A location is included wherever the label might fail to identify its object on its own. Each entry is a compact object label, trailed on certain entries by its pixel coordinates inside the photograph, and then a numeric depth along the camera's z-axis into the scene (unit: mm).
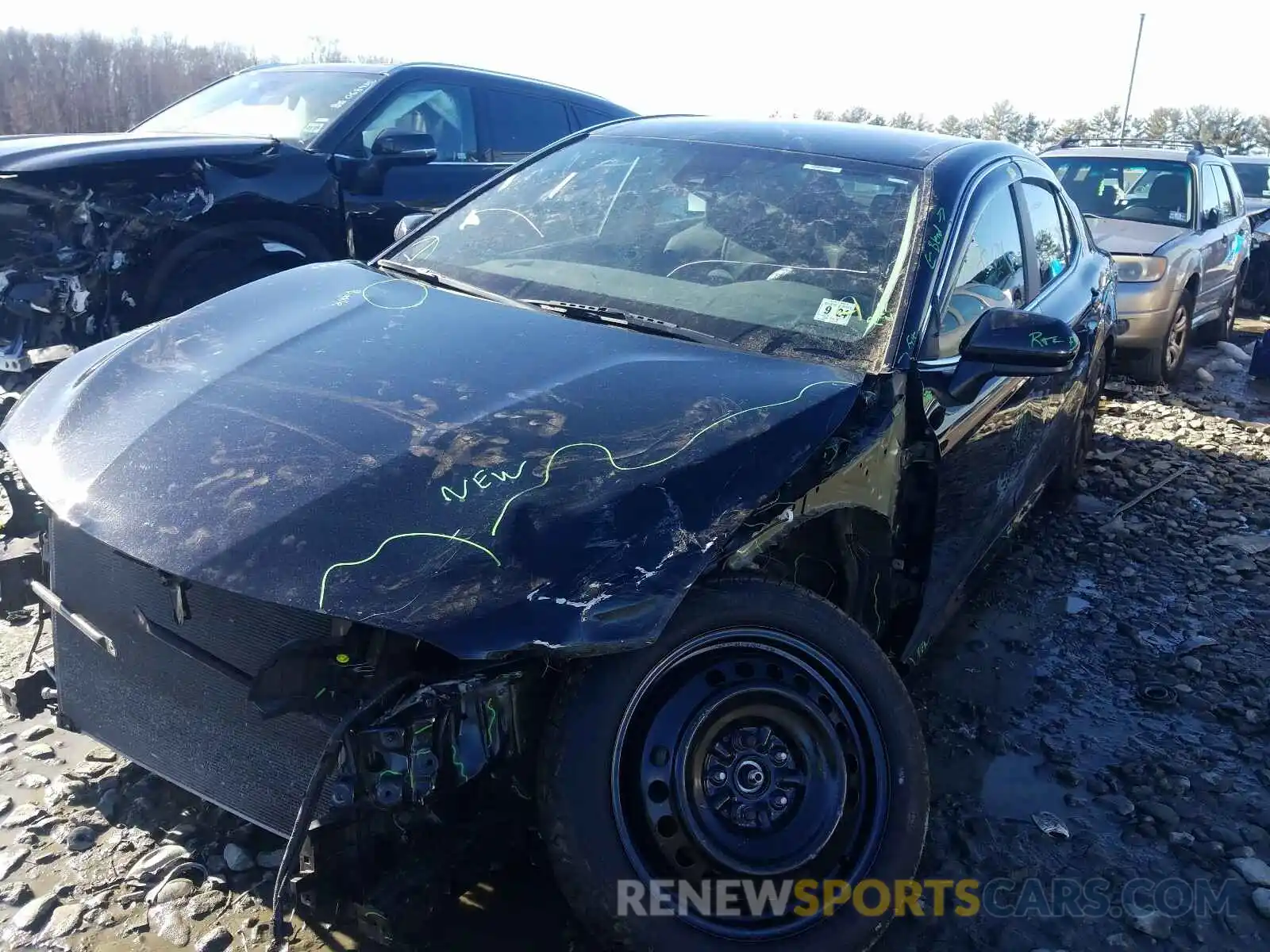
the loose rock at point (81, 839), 2514
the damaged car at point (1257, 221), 11961
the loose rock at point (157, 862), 2432
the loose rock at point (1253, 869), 2707
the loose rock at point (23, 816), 2580
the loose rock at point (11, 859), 2418
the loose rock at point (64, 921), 2248
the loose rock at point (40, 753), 2850
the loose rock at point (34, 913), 2262
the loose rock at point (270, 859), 2469
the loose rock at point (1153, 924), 2520
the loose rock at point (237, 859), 2462
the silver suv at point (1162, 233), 7906
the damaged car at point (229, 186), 5023
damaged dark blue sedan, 1920
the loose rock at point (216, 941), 2229
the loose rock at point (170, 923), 2254
